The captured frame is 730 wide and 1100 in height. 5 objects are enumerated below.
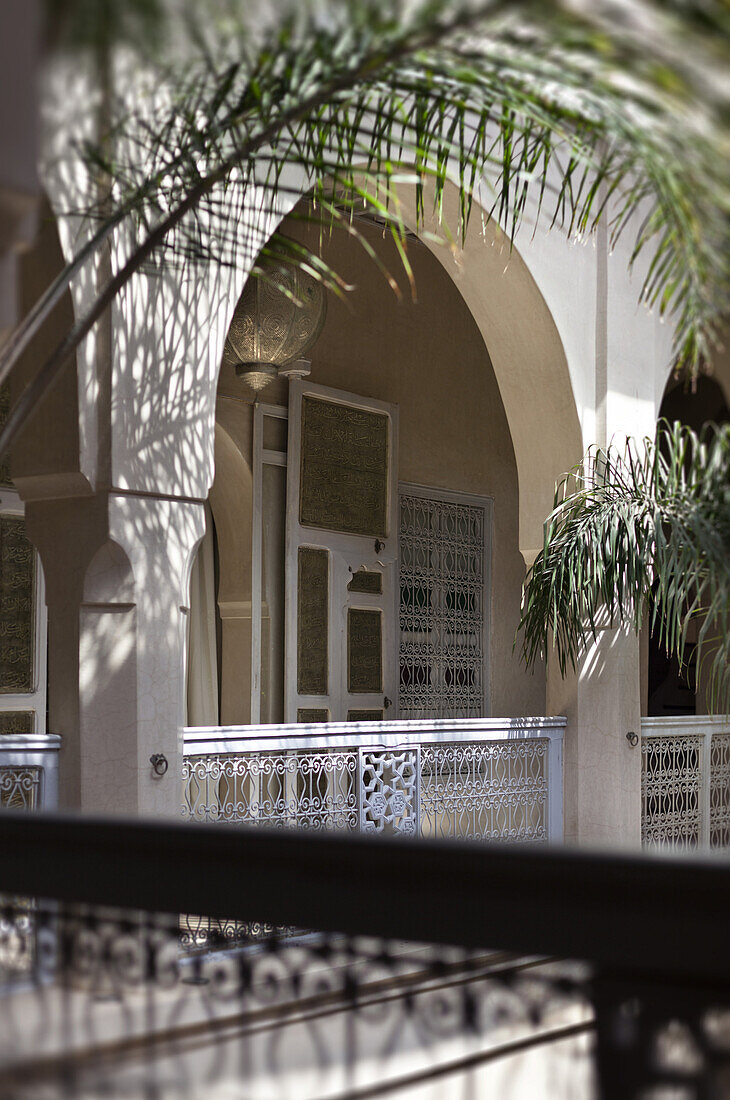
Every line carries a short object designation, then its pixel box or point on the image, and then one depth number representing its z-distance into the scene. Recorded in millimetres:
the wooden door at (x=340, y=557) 7555
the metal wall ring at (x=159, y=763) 4375
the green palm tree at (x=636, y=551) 5215
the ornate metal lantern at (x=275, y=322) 6250
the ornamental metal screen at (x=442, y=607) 8484
